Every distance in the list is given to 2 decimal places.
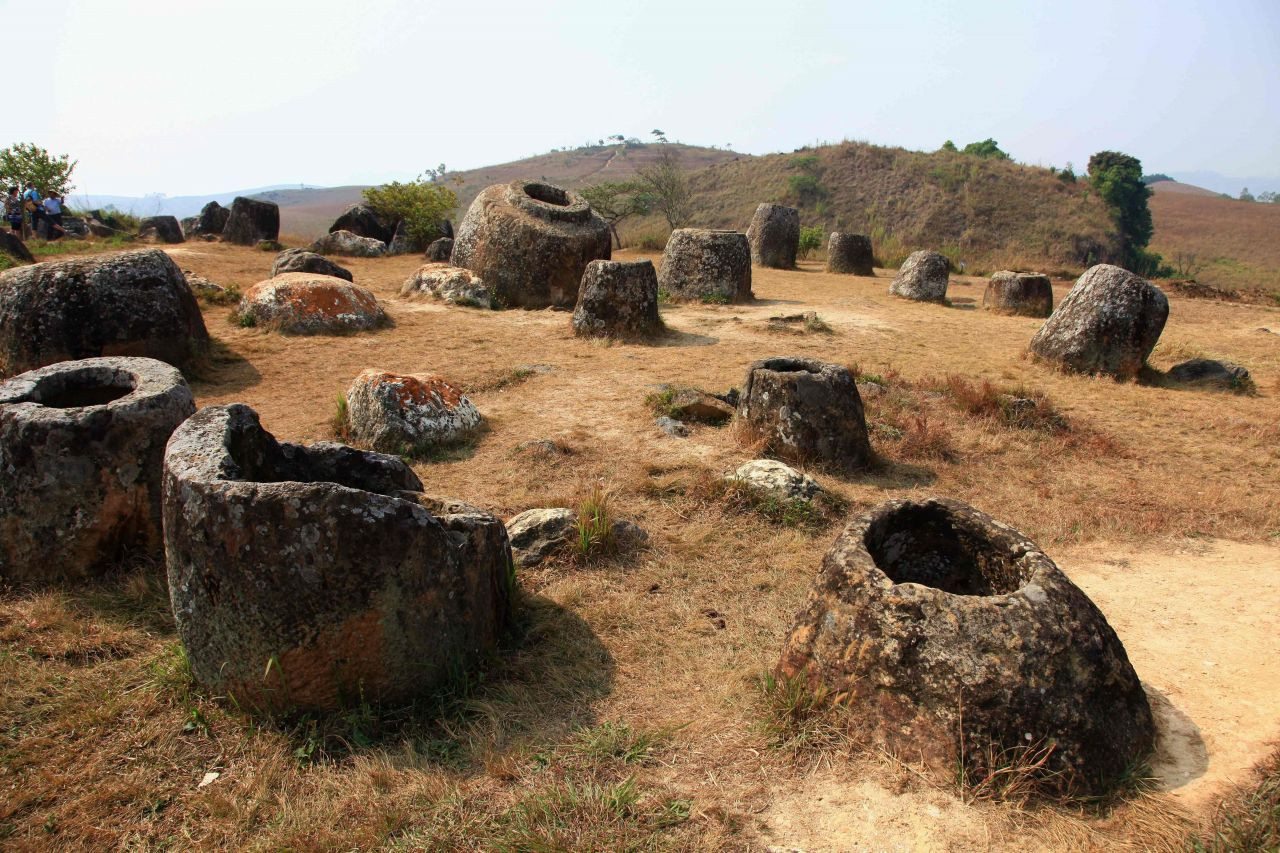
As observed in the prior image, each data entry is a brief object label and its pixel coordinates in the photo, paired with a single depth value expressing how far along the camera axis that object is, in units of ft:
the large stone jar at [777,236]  63.05
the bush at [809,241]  75.31
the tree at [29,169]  62.64
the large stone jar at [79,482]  12.72
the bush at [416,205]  63.67
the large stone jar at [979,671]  8.46
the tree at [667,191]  100.36
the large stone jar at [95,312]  24.23
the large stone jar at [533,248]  40.22
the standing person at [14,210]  59.11
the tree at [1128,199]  117.39
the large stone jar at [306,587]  9.07
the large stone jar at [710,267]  44.57
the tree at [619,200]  105.09
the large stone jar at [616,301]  33.45
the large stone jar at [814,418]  19.84
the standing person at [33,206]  60.23
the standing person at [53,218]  60.29
